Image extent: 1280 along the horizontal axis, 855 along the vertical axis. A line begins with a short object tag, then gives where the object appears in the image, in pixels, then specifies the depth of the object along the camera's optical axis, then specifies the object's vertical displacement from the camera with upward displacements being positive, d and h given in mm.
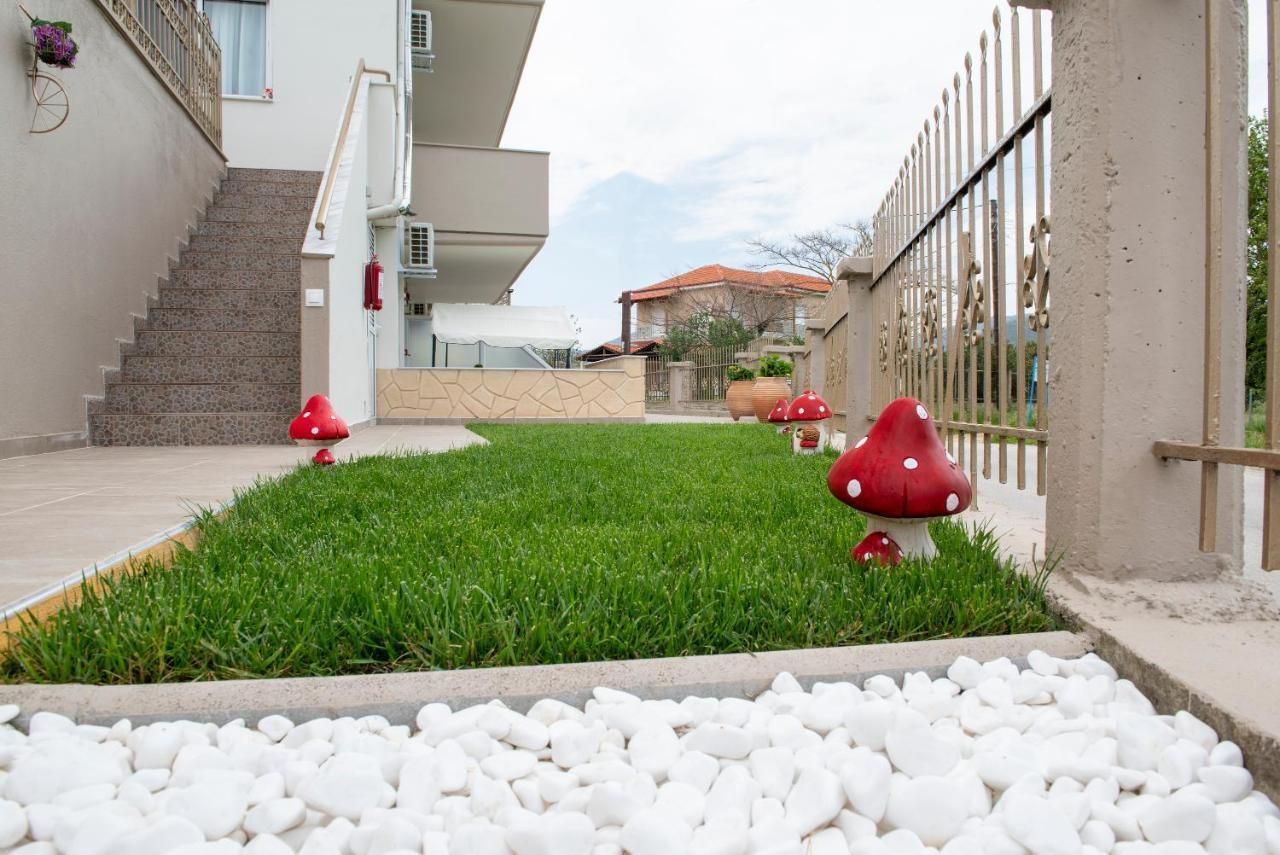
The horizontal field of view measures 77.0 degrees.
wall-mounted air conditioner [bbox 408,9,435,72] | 12945 +5999
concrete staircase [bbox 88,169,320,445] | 7145 +611
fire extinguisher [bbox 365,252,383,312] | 9852 +1482
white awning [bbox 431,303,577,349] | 16812 +1702
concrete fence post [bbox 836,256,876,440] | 6012 +455
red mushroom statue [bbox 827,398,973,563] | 2158 -192
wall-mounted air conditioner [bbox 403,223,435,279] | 12234 +2406
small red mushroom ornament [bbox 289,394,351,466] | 4895 -141
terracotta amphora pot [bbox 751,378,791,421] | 14883 +199
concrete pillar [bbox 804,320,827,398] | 9492 +574
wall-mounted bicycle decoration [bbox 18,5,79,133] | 5613 +2430
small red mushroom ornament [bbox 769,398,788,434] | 6766 -88
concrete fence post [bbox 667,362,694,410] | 22438 +566
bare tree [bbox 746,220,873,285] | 33281 +6451
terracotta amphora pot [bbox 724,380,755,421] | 16641 +103
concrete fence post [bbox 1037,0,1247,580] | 2021 +343
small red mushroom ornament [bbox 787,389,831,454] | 6137 -110
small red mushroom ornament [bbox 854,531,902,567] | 2297 -427
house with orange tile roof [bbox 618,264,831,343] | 34625 +4918
